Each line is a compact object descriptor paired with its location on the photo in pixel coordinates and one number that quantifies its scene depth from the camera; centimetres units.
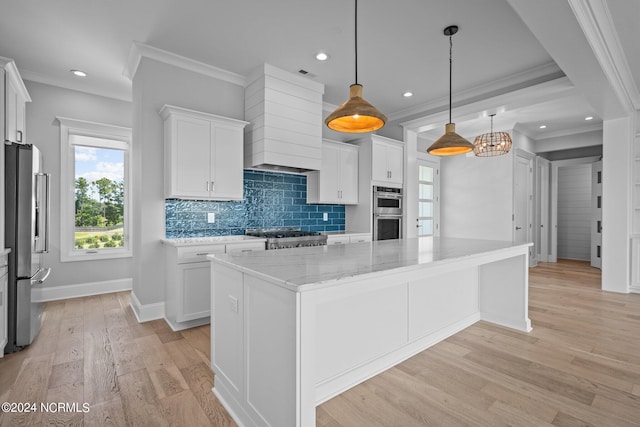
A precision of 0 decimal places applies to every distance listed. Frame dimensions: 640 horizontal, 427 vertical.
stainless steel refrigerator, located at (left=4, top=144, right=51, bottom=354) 261
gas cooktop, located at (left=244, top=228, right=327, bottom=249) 360
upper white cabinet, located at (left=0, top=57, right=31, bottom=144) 269
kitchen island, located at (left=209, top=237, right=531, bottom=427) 135
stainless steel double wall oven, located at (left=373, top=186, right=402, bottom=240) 500
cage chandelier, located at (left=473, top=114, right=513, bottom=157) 527
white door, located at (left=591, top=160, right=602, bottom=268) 664
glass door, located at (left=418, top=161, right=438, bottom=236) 627
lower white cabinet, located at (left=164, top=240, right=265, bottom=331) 307
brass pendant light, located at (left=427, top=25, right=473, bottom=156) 288
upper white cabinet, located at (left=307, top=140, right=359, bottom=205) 465
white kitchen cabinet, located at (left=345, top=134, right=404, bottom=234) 493
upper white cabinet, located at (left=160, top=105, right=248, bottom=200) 333
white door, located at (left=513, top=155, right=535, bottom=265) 641
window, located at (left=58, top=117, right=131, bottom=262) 418
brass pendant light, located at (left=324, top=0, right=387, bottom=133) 207
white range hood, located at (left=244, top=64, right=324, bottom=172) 379
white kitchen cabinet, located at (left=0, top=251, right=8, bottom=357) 249
